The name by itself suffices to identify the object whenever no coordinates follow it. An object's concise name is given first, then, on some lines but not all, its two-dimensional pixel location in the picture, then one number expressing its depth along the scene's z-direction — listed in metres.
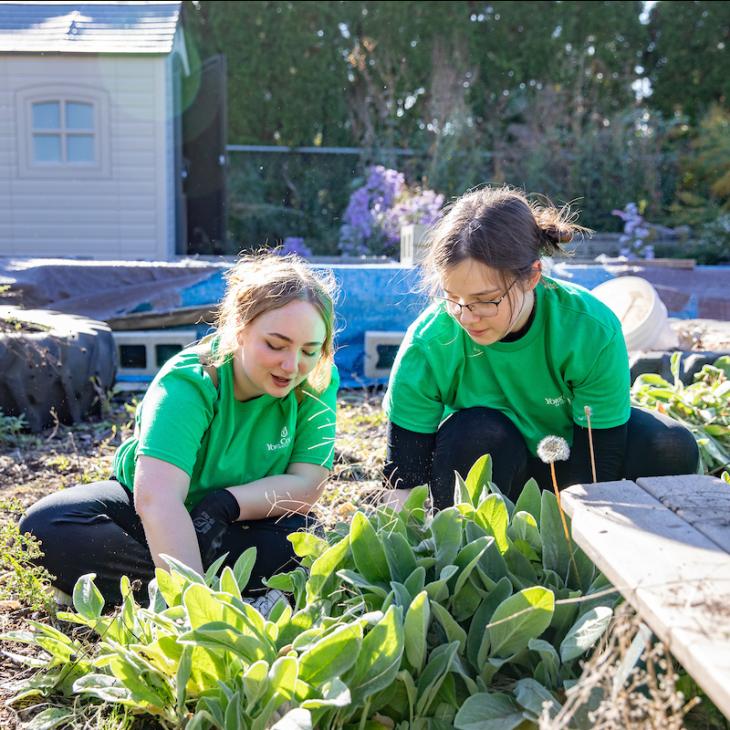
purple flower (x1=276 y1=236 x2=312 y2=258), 8.88
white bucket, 3.84
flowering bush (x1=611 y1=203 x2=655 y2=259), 8.06
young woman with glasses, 2.13
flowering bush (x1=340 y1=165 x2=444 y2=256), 7.43
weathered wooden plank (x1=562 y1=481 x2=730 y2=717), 0.97
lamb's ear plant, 1.34
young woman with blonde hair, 2.04
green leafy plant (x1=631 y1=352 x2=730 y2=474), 2.75
